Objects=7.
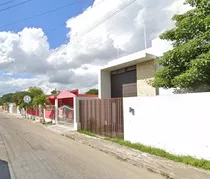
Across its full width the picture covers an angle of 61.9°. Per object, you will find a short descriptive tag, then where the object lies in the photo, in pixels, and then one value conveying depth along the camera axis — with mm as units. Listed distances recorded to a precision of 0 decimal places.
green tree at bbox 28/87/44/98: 23581
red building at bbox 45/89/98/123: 14649
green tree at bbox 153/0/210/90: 5900
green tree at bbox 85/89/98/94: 48108
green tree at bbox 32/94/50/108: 19036
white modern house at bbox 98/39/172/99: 10046
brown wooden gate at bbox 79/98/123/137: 9117
